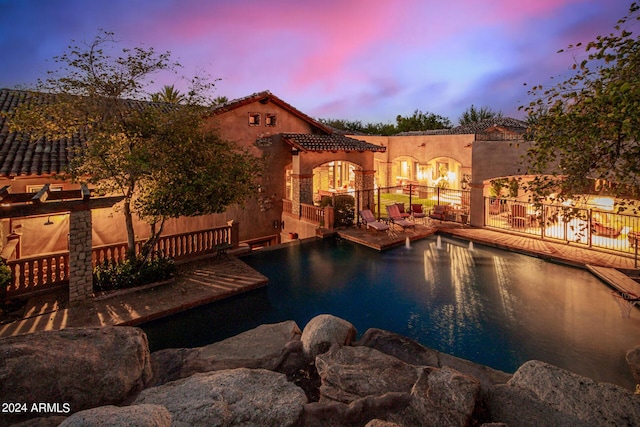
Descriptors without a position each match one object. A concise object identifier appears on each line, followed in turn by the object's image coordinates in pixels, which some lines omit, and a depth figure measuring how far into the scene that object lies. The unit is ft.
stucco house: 46.06
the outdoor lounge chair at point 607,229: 51.08
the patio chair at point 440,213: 66.74
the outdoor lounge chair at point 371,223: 58.44
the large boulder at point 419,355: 21.30
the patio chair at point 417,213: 67.67
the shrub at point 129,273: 35.33
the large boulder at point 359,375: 17.62
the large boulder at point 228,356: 20.58
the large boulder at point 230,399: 14.97
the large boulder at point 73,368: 15.06
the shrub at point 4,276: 30.78
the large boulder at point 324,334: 21.76
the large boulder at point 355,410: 15.75
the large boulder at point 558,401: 15.16
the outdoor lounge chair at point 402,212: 65.62
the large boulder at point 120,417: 11.42
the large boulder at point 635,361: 19.40
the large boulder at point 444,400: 15.33
